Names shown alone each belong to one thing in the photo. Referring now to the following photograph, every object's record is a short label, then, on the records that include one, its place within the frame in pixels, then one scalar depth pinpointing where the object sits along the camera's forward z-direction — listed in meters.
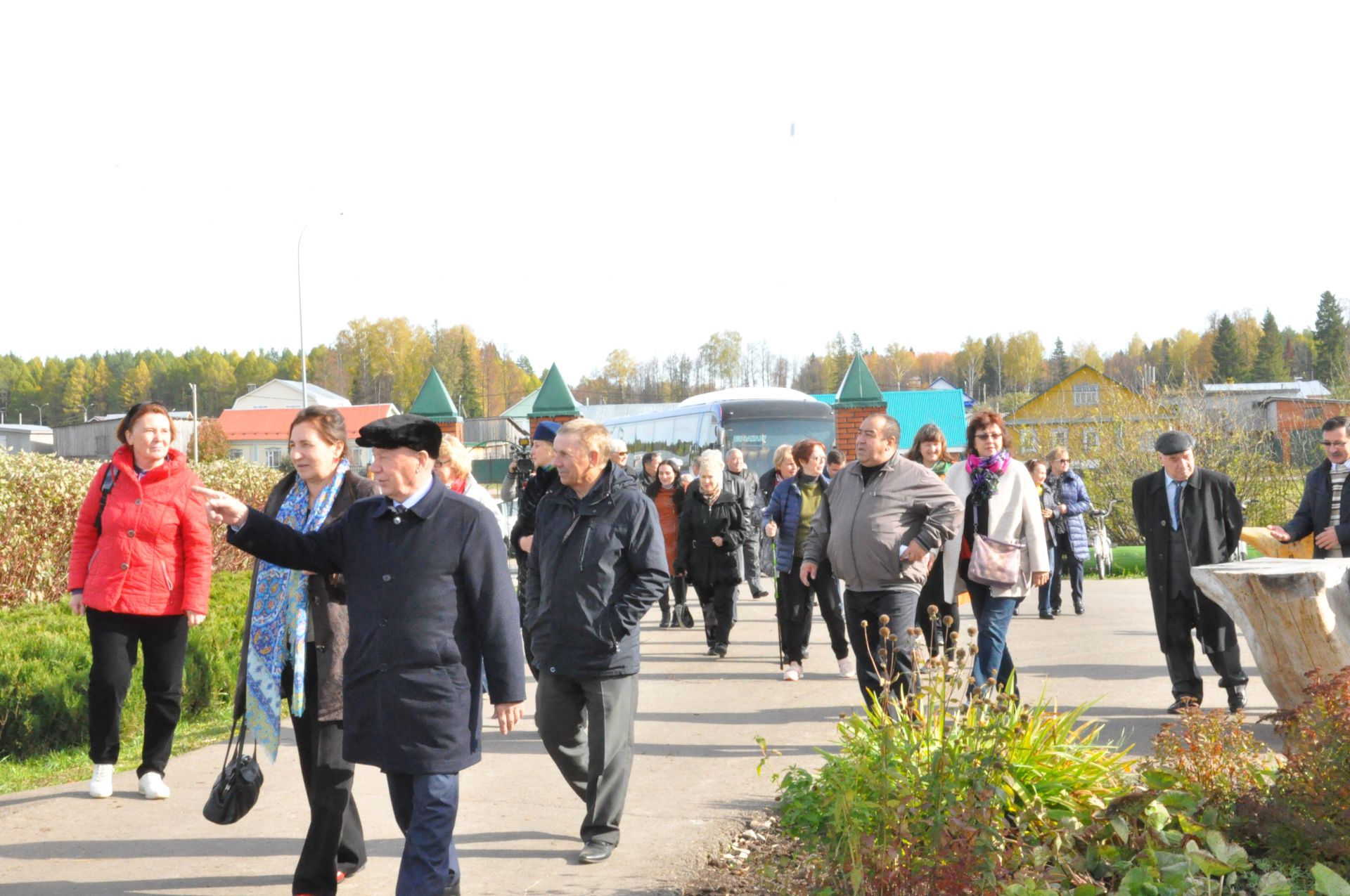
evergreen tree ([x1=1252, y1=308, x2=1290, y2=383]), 111.50
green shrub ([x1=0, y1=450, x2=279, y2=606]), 11.28
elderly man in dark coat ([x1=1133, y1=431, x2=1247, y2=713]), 8.21
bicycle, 19.89
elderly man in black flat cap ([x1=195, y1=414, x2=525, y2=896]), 4.21
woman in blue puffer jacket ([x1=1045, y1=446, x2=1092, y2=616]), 14.69
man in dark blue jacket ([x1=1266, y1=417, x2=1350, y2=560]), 8.56
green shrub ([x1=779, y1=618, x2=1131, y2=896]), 4.08
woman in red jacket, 6.33
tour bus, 28.59
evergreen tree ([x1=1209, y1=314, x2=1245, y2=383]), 113.31
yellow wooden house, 25.16
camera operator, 7.30
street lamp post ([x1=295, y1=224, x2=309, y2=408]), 37.09
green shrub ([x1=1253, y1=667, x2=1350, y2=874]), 4.14
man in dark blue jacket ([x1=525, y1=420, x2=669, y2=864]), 5.43
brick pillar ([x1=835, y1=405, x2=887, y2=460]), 30.61
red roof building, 98.94
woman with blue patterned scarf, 4.64
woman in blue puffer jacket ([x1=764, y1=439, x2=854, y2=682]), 9.63
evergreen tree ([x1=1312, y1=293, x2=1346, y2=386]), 104.94
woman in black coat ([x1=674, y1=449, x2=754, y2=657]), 11.57
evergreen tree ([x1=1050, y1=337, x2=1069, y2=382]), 153.75
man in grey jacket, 6.82
